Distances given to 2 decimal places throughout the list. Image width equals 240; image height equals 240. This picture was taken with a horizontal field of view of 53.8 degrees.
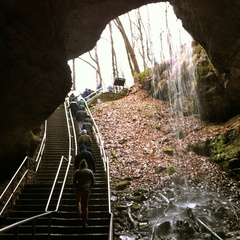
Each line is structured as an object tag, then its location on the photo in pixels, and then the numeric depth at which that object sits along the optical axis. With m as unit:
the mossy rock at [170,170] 9.90
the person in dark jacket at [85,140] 9.57
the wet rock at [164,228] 6.35
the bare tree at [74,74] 35.53
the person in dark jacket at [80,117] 12.77
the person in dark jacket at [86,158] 7.23
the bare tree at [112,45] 28.21
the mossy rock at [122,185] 8.92
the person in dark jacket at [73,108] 15.15
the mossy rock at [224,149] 9.33
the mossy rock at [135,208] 7.54
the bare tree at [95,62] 34.97
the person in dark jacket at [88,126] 11.85
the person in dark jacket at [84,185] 5.70
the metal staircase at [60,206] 5.61
